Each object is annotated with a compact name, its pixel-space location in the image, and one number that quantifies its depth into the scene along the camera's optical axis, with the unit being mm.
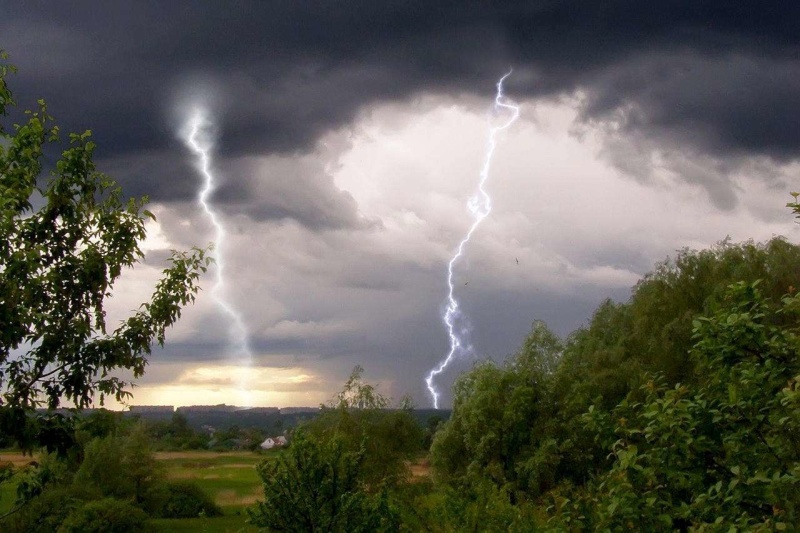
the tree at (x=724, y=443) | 7164
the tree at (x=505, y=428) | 48094
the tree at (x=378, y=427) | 56875
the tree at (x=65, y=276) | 10375
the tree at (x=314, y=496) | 16953
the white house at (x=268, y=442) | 112775
